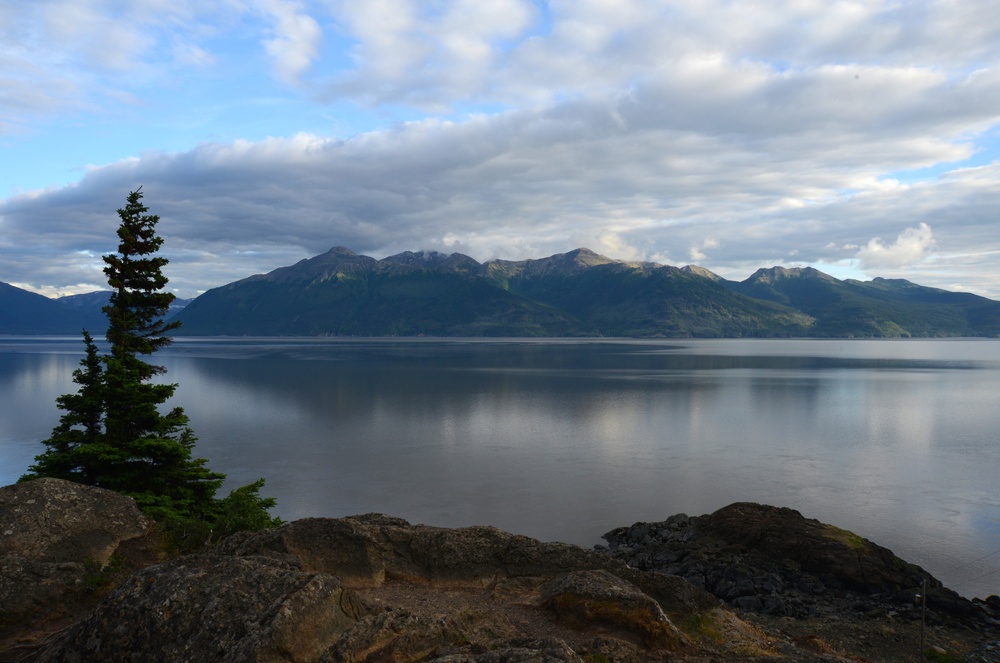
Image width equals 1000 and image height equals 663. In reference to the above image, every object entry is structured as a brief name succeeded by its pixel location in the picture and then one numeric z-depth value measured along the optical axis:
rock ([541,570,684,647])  13.77
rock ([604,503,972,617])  26.84
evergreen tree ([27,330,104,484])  25.92
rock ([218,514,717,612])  16.19
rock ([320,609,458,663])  10.74
